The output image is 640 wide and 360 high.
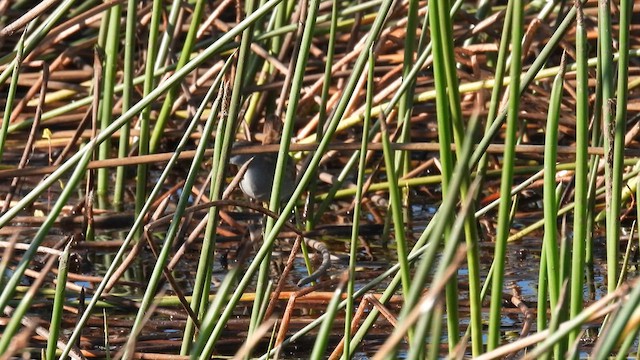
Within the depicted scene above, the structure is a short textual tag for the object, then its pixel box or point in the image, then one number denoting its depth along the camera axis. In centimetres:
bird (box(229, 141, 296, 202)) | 782
